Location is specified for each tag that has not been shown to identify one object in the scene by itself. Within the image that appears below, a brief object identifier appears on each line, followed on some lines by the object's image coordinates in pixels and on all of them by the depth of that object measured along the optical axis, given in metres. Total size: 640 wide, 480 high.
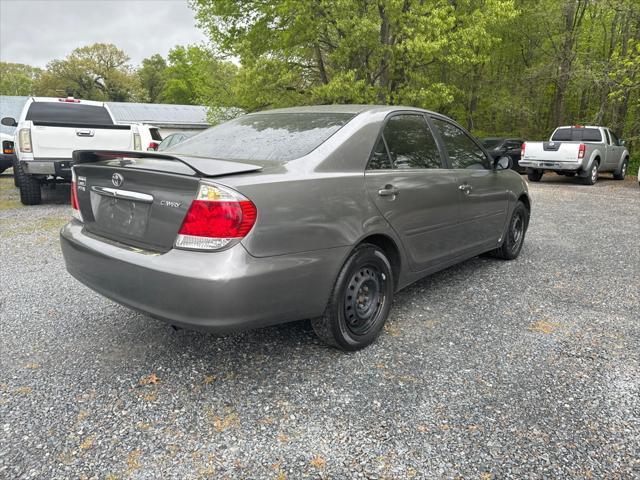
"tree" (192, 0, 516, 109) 14.78
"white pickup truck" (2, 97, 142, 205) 7.76
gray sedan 2.27
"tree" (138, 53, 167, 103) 65.81
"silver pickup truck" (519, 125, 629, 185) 13.78
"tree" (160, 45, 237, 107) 19.91
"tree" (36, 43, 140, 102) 56.72
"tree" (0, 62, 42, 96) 69.31
